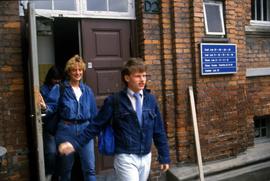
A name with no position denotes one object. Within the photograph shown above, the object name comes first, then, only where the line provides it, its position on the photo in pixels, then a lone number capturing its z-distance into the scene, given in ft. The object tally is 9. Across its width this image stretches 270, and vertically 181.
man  9.92
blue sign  17.75
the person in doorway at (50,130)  13.41
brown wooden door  16.24
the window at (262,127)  22.12
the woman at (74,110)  12.80
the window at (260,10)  21.82
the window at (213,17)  18.30
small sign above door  16.78
